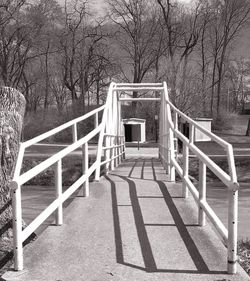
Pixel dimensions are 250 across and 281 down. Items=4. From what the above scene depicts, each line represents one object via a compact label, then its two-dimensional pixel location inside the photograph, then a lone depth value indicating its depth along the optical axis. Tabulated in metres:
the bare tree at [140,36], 49.69
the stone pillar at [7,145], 5.40
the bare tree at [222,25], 50.16
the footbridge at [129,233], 3.32
